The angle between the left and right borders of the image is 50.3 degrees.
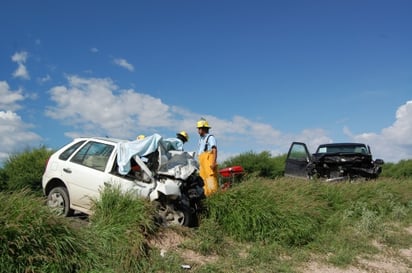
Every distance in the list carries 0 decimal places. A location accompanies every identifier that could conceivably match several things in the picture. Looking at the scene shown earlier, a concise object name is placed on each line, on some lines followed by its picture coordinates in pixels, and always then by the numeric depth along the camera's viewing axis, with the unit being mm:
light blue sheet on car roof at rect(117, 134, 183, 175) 7469
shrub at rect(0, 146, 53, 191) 12852
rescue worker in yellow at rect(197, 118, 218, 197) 8539
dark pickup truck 13648
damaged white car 7383
